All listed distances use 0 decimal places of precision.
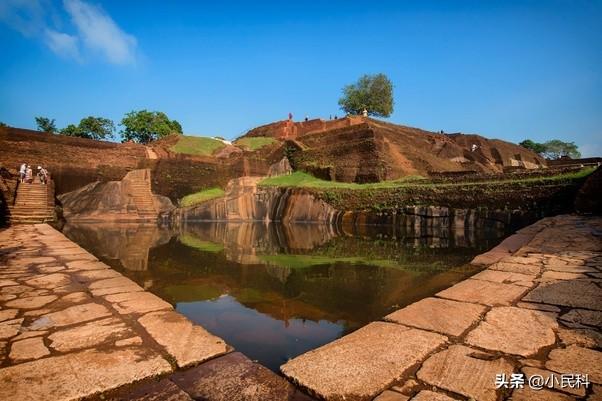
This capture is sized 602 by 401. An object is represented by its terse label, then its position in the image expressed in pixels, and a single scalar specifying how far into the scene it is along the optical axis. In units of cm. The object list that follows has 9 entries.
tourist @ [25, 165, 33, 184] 1379
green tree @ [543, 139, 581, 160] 4659
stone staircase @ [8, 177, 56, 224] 1142
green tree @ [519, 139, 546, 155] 4709
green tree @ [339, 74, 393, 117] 3225
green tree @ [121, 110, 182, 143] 3494
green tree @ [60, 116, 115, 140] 3584
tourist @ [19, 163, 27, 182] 1380
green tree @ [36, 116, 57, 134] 3712
